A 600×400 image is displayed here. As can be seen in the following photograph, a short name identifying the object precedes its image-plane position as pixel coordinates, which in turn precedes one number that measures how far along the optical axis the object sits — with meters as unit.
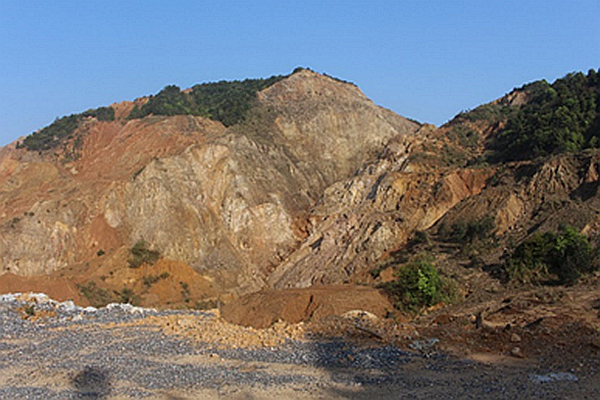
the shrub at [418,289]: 16.72
